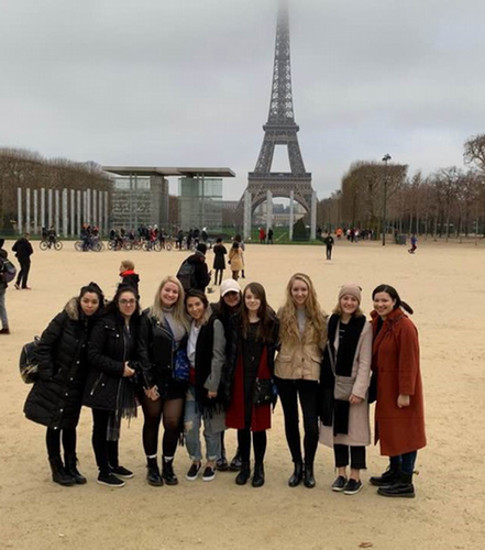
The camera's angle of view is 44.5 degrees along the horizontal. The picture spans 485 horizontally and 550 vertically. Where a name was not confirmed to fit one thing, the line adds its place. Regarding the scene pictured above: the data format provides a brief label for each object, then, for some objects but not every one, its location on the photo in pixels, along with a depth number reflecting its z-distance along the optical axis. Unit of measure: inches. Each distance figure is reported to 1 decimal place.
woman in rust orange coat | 163.9
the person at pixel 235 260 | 698.8
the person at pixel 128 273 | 319.0
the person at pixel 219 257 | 696.3
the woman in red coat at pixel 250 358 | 167.6
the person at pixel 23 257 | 617.9
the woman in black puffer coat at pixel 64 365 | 165.3
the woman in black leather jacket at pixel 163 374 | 167.3
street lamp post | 1844.7
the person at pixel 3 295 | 382.9
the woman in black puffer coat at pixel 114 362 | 165.2
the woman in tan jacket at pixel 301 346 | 167.6
